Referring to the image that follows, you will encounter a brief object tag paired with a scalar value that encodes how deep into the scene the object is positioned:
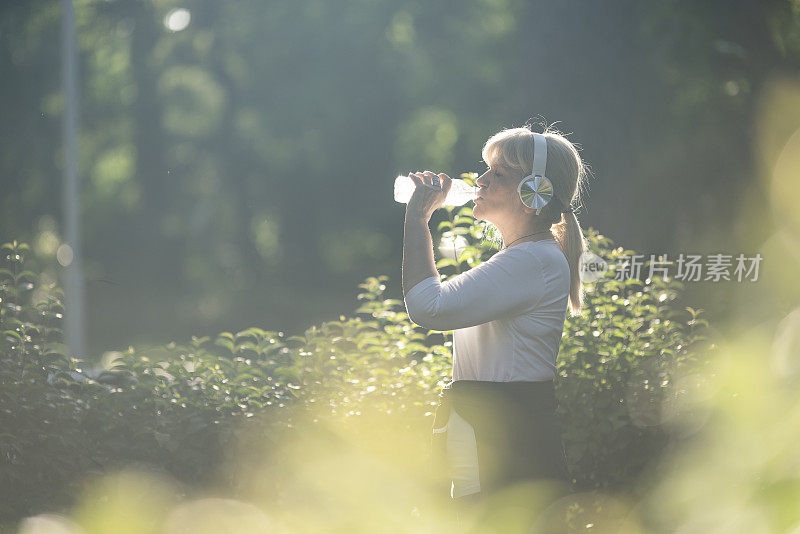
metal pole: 21.23
